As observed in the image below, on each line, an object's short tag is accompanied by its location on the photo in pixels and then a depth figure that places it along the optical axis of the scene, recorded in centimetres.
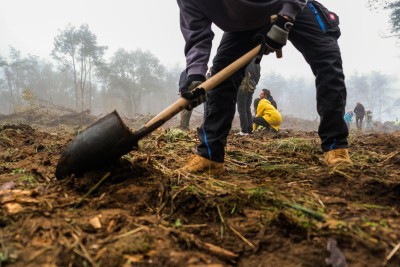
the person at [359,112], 1972
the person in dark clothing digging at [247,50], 213
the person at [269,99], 770
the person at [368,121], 1909
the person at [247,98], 654
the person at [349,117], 1934
